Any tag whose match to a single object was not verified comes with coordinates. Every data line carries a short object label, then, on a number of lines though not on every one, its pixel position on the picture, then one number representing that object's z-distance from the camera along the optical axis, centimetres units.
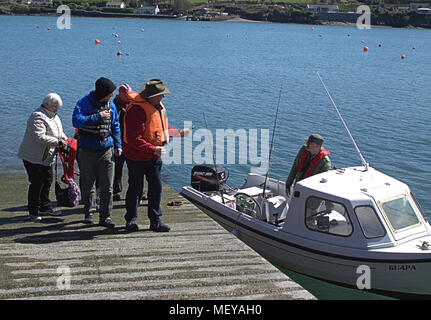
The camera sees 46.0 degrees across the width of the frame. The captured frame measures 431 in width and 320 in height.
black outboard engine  1052
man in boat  834
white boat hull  732
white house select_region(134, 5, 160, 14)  16325
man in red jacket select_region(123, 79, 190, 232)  639
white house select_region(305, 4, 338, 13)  15588
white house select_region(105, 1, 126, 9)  16200
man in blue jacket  649
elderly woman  676
